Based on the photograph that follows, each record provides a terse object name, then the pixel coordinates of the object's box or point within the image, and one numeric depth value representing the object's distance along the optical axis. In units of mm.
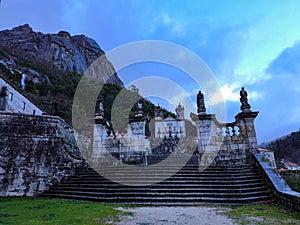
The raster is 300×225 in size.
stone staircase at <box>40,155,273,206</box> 6036
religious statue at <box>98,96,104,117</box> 10484
